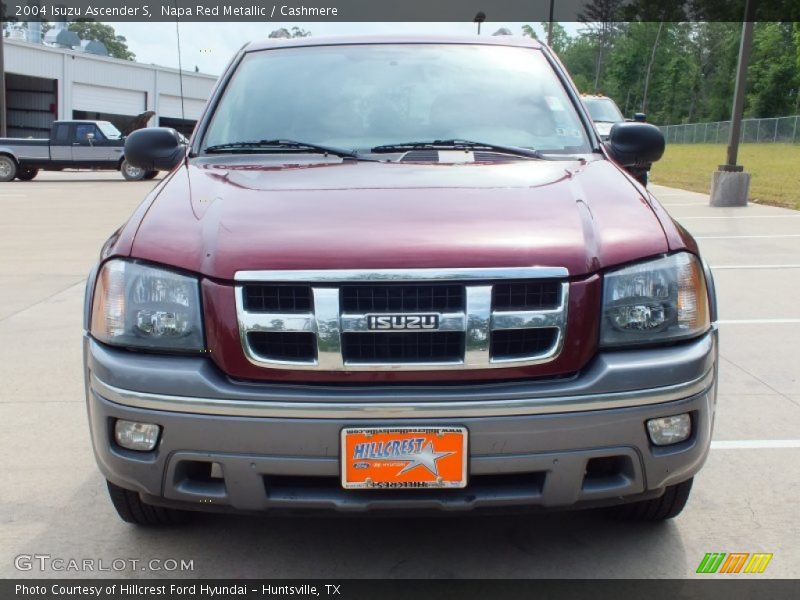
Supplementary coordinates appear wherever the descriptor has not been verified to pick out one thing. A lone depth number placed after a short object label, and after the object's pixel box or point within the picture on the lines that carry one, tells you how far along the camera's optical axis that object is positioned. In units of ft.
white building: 142.61
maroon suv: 7.82
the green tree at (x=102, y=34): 372.79
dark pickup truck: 79.41
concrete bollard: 46.85
